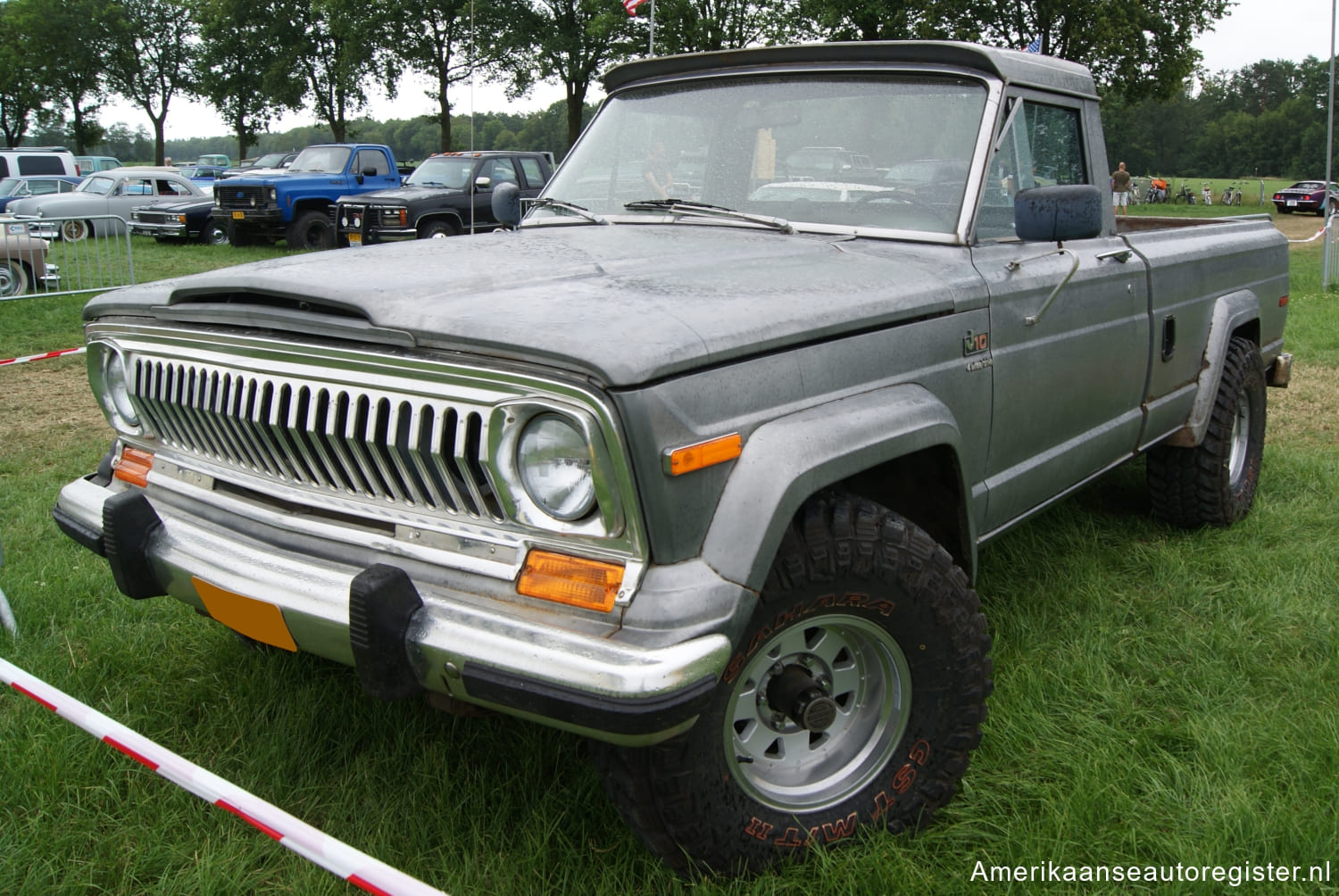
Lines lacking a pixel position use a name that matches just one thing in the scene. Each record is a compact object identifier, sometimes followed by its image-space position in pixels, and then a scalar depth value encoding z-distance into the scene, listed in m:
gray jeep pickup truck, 1.82
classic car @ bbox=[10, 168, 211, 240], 18.16
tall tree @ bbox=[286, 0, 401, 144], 35.12
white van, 25.92
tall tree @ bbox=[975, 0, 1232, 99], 26.61
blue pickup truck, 16.47
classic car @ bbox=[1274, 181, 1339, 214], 37.84
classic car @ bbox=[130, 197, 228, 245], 18.44
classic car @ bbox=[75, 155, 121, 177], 36.97
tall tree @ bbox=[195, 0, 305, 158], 40.38
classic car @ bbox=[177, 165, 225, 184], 31.73
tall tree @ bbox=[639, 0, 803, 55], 28.34
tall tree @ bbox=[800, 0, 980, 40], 28.05
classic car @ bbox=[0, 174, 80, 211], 21.07
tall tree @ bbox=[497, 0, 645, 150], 33.50
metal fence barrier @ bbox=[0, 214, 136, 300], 11.09
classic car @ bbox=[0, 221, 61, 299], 11.03
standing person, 21.84
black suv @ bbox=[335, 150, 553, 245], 14.12
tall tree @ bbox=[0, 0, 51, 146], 45.66
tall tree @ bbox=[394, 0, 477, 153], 34.88
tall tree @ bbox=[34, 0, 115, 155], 45.91
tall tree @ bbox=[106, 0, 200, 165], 46.47
